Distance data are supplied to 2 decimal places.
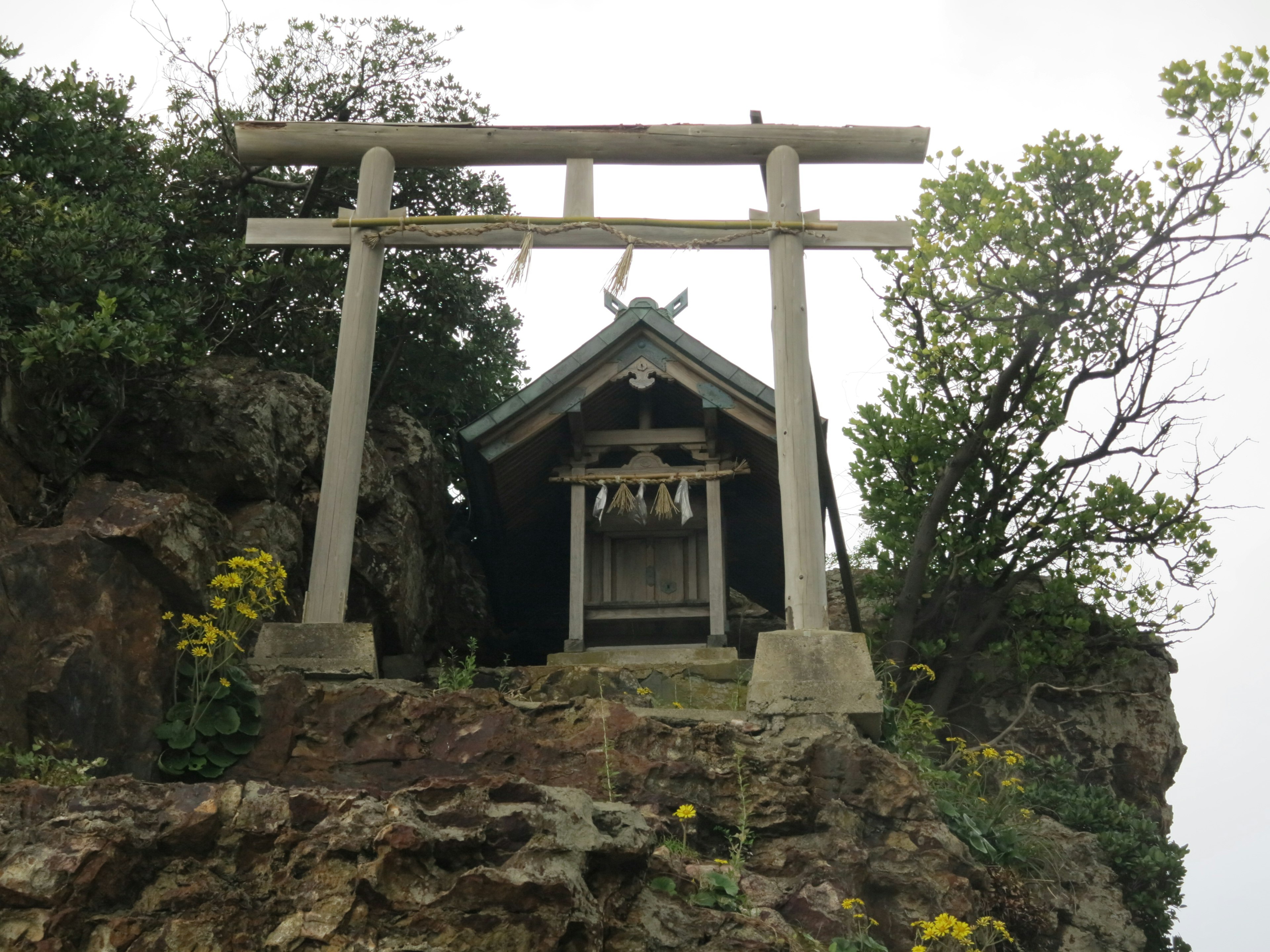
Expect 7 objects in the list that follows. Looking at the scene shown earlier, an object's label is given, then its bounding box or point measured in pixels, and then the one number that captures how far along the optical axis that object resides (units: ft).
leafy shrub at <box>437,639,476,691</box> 32.22
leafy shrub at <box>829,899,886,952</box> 22.25
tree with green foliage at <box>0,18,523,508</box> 29.40
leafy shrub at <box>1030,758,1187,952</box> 35.83
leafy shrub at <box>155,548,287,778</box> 25.39
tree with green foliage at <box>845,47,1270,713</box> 42.75
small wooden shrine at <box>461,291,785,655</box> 41.19
